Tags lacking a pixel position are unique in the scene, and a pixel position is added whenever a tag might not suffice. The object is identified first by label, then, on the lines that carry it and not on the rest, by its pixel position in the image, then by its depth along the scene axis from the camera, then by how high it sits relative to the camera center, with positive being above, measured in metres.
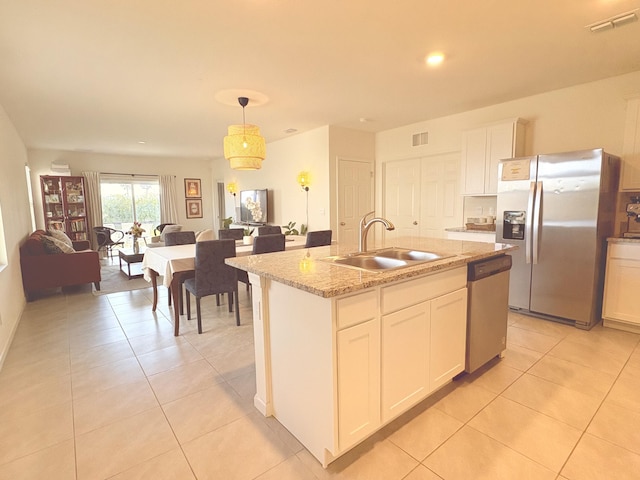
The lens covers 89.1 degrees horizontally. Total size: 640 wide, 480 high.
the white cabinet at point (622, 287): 3.02 -0.81
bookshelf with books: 7.42 +0.11
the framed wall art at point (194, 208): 9.69 -0.01
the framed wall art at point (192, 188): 9.59 +0.58
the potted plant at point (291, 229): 6.27 -0.44
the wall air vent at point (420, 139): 5.12 +1.04
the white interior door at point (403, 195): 5.42 +0.16
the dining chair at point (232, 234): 4.85 -0.40
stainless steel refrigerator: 3.04 -0.25
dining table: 3.20 -0.59
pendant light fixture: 3.46 +0.65
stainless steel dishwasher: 2.20 -0.75
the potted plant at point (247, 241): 4.36 -0.46
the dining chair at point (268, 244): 3.64 -0.42
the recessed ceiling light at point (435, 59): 2.81 +1.29
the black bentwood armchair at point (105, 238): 7.46 -0.67
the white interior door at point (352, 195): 5.68 +0.18
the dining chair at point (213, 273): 3.21 -0.66
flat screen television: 7.11 +0.02
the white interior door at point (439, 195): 4.86 +0.14
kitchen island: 1.50 -0.71
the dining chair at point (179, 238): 4.29 -0.41
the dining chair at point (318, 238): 4.06 -0.41
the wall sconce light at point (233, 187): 8.49 +0.52
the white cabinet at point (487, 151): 3.86 +0.64
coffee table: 5.66 -0.86
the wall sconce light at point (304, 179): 5.92 +0.49
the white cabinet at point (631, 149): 3.15 +0.52
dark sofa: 4.30 -0.79
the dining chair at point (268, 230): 5.04 -0.36
